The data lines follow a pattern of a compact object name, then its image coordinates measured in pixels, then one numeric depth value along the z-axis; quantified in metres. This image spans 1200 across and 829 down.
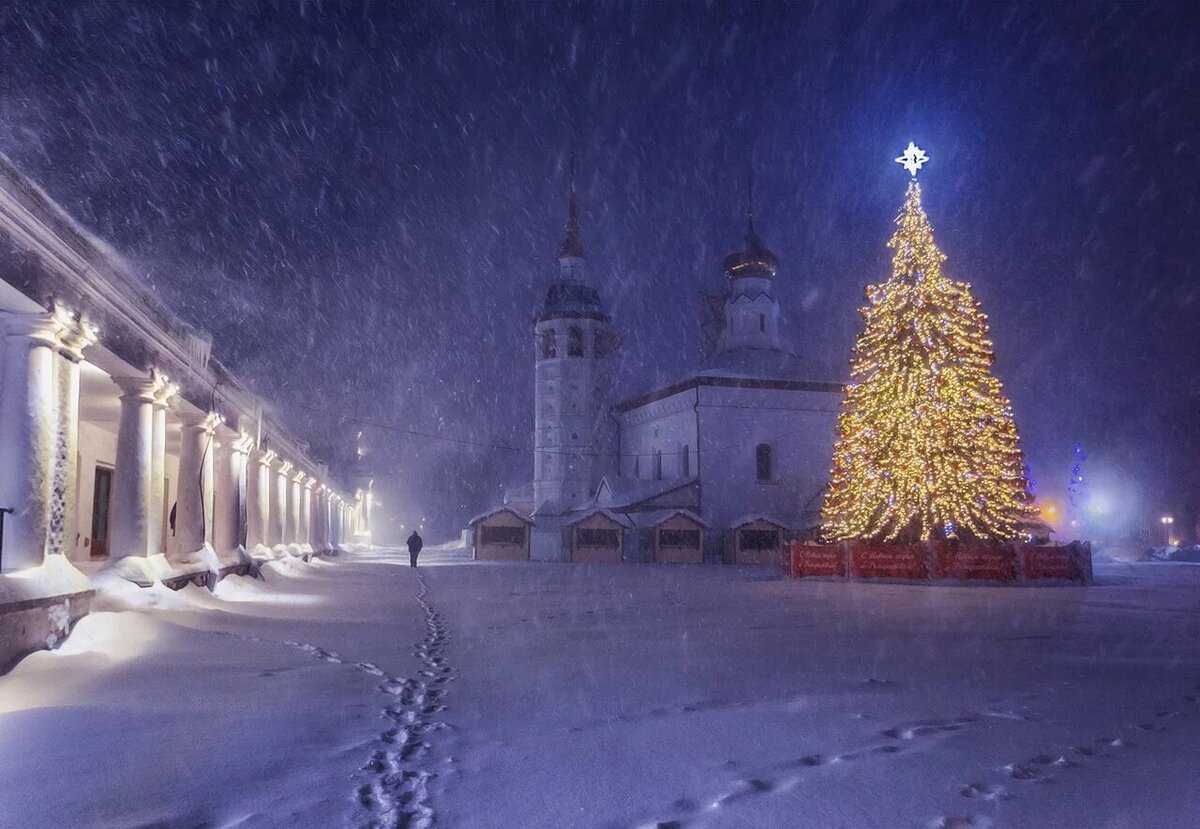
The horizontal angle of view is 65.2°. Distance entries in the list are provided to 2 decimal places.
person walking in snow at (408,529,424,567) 37.84
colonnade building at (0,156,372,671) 9.10
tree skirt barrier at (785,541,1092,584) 25.45
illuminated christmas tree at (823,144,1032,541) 26.28
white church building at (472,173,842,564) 47.22
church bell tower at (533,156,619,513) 62.09
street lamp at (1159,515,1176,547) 71.38
